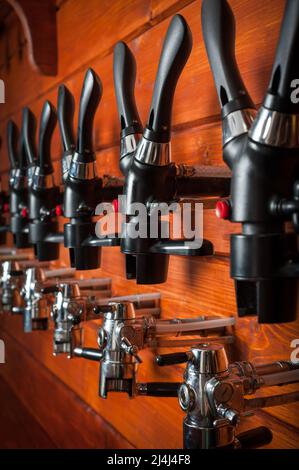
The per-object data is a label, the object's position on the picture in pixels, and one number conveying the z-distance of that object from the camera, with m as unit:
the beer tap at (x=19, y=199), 1.37
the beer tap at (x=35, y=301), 1.21
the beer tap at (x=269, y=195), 0.47
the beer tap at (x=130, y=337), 0.82
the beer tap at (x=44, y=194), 1.11
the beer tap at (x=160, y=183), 0.63
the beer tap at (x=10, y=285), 1.37
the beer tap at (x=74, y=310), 1.00
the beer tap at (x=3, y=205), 1.60
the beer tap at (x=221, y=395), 0.63
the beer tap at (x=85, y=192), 0.86
